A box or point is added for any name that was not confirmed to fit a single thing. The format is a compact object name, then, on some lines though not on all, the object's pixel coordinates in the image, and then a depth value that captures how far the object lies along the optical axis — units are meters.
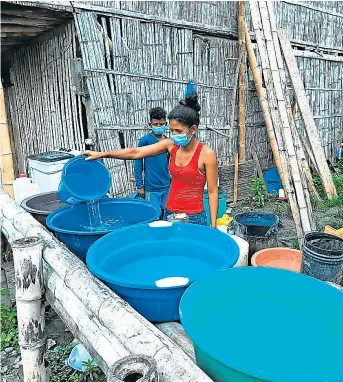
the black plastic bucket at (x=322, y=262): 1.69
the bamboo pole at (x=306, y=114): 6.88
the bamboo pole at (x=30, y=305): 2.01
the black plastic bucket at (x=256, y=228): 2.44
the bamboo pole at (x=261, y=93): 6.76
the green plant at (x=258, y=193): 7.23
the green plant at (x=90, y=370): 2.68
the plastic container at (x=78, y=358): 2.73
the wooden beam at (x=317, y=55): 7.85
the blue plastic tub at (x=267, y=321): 1.15
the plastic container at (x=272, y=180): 7.94
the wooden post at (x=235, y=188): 7.36
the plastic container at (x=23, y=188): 3.85
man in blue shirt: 3.91
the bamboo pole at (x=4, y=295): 3.53
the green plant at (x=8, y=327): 3.21
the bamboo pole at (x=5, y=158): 3.67
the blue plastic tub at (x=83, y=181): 2.43
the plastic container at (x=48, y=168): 4.56
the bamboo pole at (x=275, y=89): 4.25
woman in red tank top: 2.56
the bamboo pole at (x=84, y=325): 1.49
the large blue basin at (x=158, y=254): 1.60
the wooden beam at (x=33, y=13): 4.13
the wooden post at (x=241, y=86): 6.69
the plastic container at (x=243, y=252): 2.04
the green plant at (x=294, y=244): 4.65
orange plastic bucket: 2.17
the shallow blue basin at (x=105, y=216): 2.29
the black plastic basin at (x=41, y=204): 2.87
